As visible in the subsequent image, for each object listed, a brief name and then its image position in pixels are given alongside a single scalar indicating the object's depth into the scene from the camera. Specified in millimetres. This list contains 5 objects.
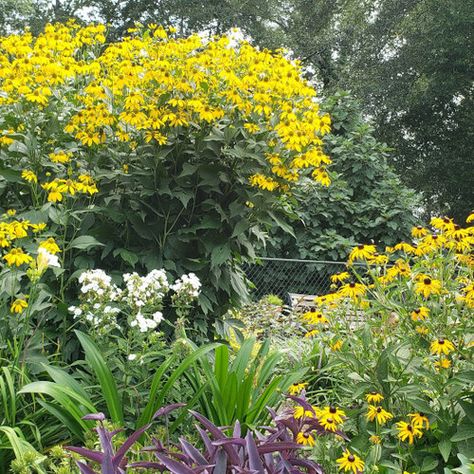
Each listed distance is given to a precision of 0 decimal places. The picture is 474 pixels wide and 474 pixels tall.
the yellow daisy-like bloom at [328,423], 1851
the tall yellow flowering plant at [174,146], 2943
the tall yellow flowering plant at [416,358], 2082
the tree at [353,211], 7320
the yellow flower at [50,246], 2436
